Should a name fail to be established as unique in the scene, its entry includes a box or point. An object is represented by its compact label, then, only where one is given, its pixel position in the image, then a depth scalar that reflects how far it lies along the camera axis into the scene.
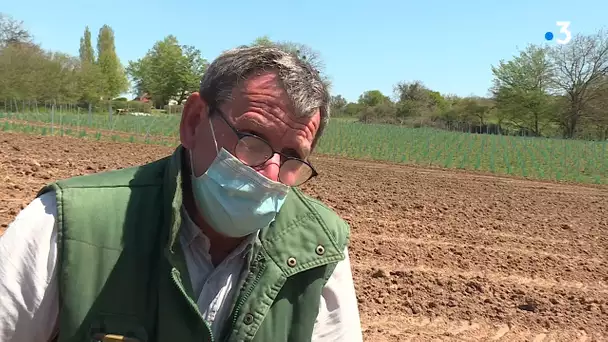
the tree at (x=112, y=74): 60.68
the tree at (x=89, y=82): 41.56
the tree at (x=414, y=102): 49.91
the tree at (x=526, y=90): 38.75
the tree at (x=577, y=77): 33.69
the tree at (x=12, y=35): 40.72
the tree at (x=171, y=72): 48.56
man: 1.25
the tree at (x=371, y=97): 72.71
